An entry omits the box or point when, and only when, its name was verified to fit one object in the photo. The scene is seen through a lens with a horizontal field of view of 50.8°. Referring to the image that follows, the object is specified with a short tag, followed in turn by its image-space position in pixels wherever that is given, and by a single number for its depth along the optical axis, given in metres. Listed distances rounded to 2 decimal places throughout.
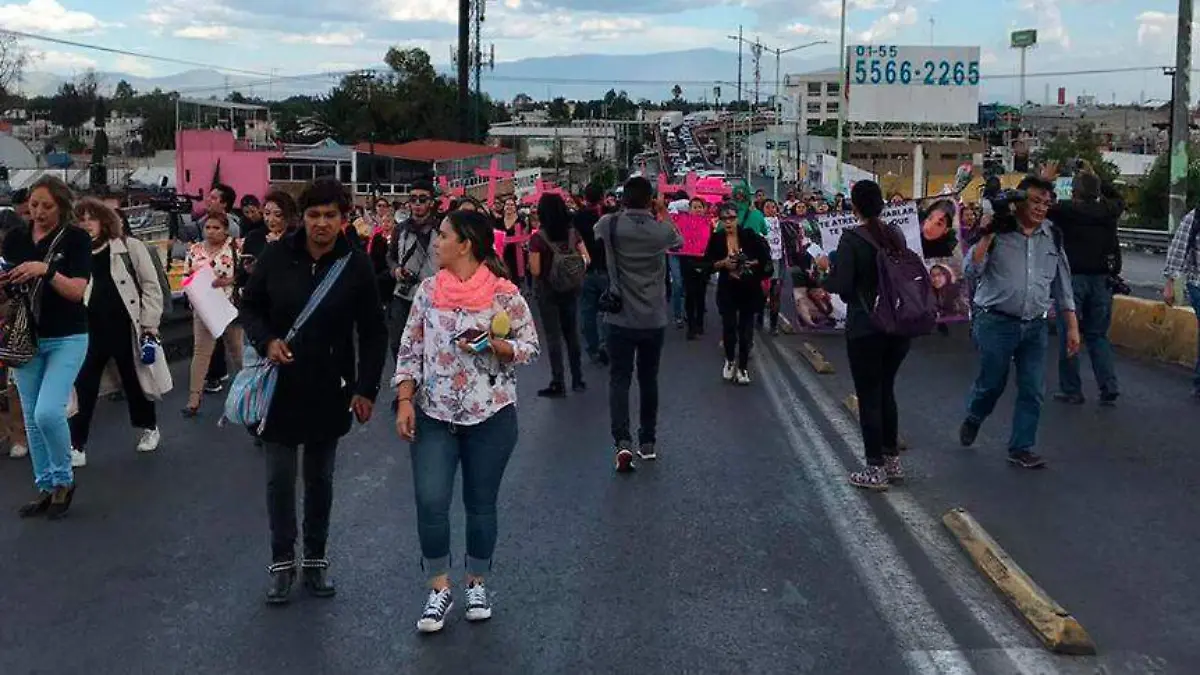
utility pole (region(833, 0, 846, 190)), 45.06
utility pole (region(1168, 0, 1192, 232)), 14.02
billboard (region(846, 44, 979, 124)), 44.09
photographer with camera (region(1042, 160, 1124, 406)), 10.08
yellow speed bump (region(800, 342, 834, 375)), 12.15
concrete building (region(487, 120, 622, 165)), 120.25
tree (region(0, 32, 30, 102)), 84.12
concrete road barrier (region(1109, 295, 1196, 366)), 12.11
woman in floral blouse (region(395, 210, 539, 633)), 5.04
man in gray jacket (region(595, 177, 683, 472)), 8.08
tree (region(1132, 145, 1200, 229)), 53.53
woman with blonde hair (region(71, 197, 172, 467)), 8.21
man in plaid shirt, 9.93
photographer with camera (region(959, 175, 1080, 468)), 7.80
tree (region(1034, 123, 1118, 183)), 76.80
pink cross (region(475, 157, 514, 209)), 22.25
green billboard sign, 117.19
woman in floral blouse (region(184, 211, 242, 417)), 9.78
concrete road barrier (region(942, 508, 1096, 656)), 4.82
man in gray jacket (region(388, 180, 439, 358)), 10.15
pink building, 71.18
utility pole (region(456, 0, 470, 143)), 59.88
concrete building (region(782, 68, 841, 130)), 175.38
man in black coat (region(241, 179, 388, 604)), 5.33
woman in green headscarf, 13.78
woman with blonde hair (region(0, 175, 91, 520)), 6.76
